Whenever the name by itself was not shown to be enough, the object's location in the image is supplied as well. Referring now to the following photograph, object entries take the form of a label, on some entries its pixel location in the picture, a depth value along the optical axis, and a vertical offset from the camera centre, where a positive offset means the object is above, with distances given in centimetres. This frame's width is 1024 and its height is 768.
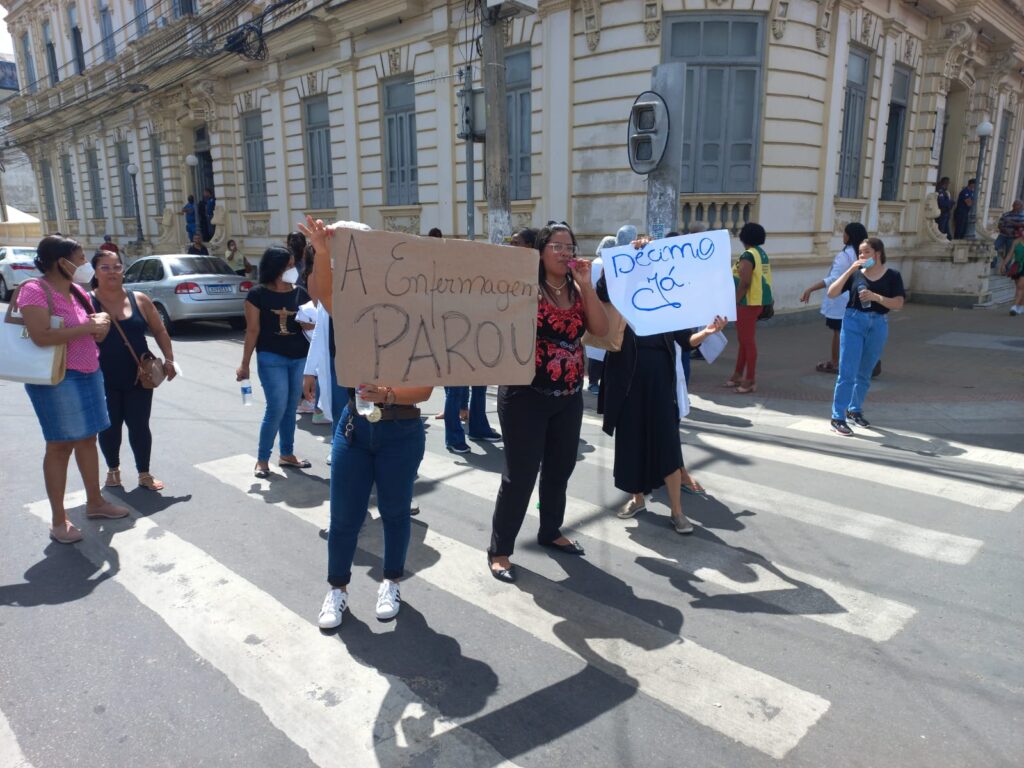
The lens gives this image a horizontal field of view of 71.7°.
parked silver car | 1319 -130
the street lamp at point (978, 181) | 1625 +77
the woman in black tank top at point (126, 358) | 507 -101
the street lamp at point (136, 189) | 2592 +108
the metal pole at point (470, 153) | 1003 +92
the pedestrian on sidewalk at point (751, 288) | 848 -86
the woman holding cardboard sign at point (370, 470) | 323 -117
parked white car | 2050 -146
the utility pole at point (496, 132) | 930 +111
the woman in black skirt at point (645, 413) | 444 -122
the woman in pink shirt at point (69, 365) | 420 -90
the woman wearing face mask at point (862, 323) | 656 -100
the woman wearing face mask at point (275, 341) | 548 -95
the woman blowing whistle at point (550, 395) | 370 -93
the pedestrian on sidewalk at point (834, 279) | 836 -87
